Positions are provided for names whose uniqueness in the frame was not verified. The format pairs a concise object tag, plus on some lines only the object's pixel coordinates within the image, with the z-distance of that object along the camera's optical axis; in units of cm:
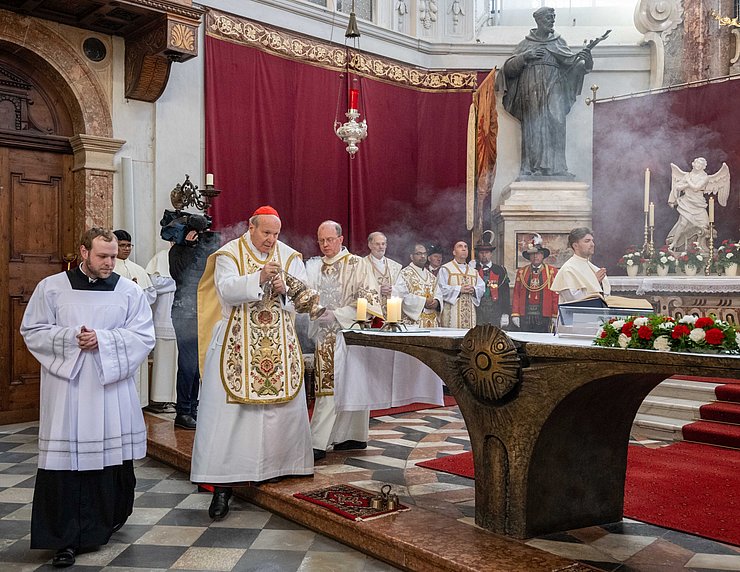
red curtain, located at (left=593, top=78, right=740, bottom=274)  934
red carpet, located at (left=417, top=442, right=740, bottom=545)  380
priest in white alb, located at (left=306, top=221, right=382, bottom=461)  516
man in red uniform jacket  906
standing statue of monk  1011
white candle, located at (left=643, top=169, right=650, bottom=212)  859
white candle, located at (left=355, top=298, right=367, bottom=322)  408
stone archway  729
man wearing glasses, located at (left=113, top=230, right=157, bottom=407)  688
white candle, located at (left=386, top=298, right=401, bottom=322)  409
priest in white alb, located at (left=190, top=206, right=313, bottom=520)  425
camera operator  628
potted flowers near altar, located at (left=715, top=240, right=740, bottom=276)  840
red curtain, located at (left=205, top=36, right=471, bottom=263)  859
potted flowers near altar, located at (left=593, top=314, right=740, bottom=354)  259
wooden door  719
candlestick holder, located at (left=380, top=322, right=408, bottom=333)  412
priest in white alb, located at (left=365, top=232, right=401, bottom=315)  682
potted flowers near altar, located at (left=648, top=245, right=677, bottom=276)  873
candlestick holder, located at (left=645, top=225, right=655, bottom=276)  891
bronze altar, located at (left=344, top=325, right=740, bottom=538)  329
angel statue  918
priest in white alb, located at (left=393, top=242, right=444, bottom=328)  795
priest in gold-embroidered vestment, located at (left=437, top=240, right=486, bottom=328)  865
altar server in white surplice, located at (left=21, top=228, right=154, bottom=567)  364
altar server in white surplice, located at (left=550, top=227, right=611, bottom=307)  585
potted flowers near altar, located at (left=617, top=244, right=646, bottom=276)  913
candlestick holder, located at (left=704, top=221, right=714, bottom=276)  852
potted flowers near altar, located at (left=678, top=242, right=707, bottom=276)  856
